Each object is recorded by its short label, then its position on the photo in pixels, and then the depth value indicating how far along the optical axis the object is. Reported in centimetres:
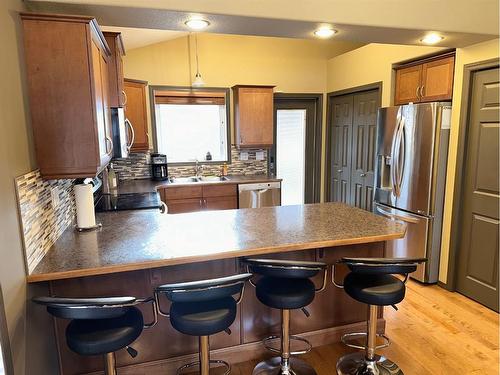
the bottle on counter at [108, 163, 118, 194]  387
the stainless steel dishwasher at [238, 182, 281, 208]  442
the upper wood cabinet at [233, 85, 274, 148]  455
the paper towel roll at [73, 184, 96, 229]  217
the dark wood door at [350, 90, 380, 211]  414
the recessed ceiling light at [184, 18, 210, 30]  206
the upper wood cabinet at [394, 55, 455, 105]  307
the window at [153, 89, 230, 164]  464
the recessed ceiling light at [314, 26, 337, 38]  227
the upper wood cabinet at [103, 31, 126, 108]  262
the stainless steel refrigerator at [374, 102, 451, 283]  307
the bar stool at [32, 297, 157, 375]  135
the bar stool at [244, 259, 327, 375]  167
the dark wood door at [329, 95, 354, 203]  465
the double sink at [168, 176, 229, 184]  443
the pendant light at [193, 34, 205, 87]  442
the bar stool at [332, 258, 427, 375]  175
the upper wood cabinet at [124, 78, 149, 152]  404
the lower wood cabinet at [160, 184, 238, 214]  415
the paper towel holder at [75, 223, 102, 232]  222
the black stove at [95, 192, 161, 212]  289
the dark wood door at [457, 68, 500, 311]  271
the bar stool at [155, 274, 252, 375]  146
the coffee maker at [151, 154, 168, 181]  447
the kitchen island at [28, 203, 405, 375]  175
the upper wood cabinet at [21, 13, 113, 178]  165
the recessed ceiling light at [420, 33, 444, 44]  252
